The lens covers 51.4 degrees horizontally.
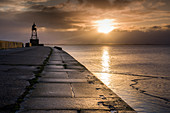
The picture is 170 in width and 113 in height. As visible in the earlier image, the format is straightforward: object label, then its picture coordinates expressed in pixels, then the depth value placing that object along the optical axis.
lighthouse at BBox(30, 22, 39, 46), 90.88
